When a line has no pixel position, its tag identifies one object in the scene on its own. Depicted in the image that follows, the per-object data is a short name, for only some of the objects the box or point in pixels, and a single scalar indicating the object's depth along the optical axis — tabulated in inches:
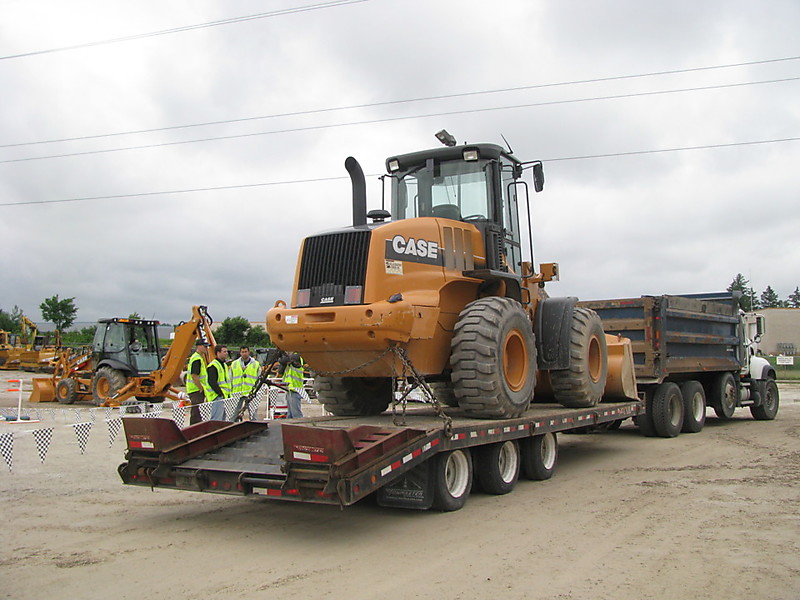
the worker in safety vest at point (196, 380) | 517.3
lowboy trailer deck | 245.9
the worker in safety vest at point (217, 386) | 482.6
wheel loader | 316.5
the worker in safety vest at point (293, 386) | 510.0
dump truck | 526.0
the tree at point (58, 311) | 2306.8
